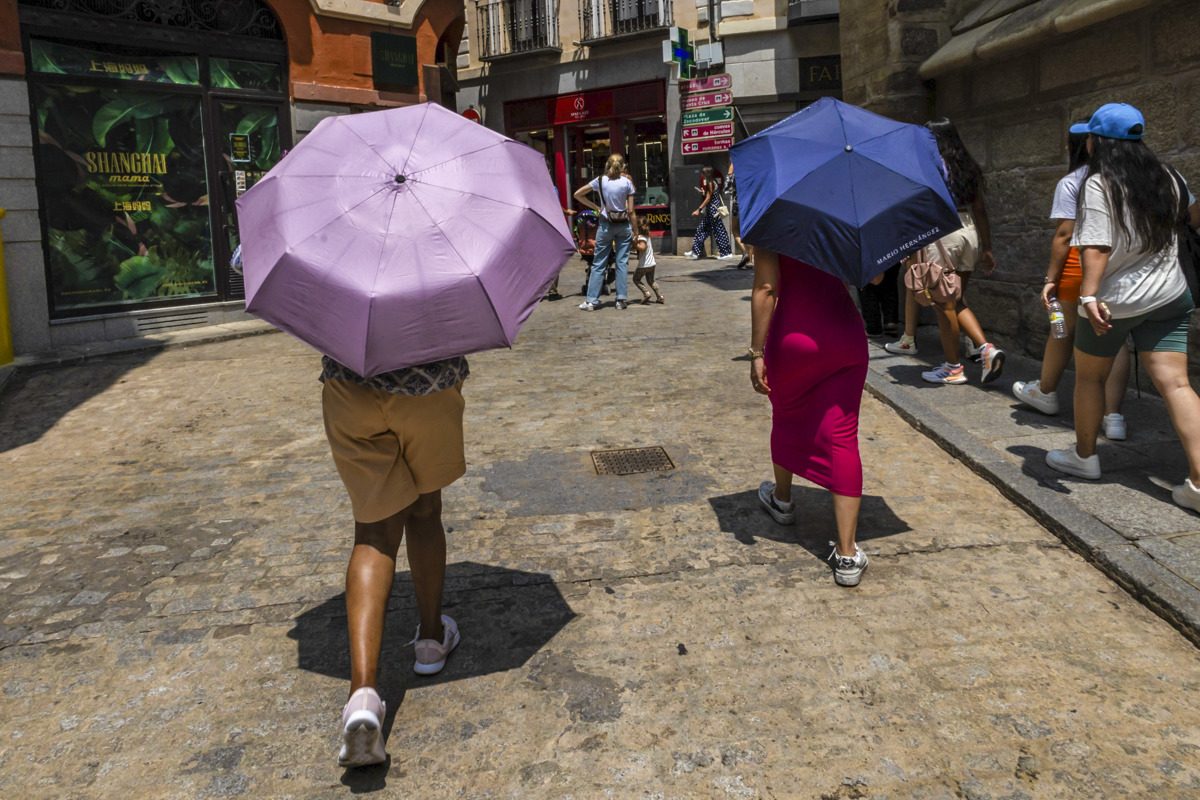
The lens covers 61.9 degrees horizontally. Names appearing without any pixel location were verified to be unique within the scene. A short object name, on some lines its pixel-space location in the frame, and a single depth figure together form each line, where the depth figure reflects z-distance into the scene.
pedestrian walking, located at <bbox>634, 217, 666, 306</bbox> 12.73
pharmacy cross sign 21.94
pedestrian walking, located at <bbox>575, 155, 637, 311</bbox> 12.14
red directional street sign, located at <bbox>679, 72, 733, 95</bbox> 22.81
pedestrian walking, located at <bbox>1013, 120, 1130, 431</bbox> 5.08
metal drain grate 5.77
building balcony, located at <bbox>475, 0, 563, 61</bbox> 26.19
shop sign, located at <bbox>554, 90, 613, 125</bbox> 25.69
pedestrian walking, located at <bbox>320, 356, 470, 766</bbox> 3.00
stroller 13.16
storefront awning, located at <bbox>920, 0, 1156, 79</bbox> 6.47
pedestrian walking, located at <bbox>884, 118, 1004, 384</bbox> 7.05
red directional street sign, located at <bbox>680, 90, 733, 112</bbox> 22.81
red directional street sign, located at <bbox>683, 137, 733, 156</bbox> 22.96
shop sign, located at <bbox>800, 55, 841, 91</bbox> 23.20
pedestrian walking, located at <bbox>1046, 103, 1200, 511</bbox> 4.46
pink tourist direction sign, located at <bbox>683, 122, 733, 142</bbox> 22.88
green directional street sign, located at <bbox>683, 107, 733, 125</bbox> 22.81
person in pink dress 4.18
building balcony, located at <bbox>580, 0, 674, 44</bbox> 24.41
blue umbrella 3.89
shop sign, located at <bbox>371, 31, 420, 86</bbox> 13.68
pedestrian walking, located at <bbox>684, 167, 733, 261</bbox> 20.72
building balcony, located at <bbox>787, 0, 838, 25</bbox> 22.53
